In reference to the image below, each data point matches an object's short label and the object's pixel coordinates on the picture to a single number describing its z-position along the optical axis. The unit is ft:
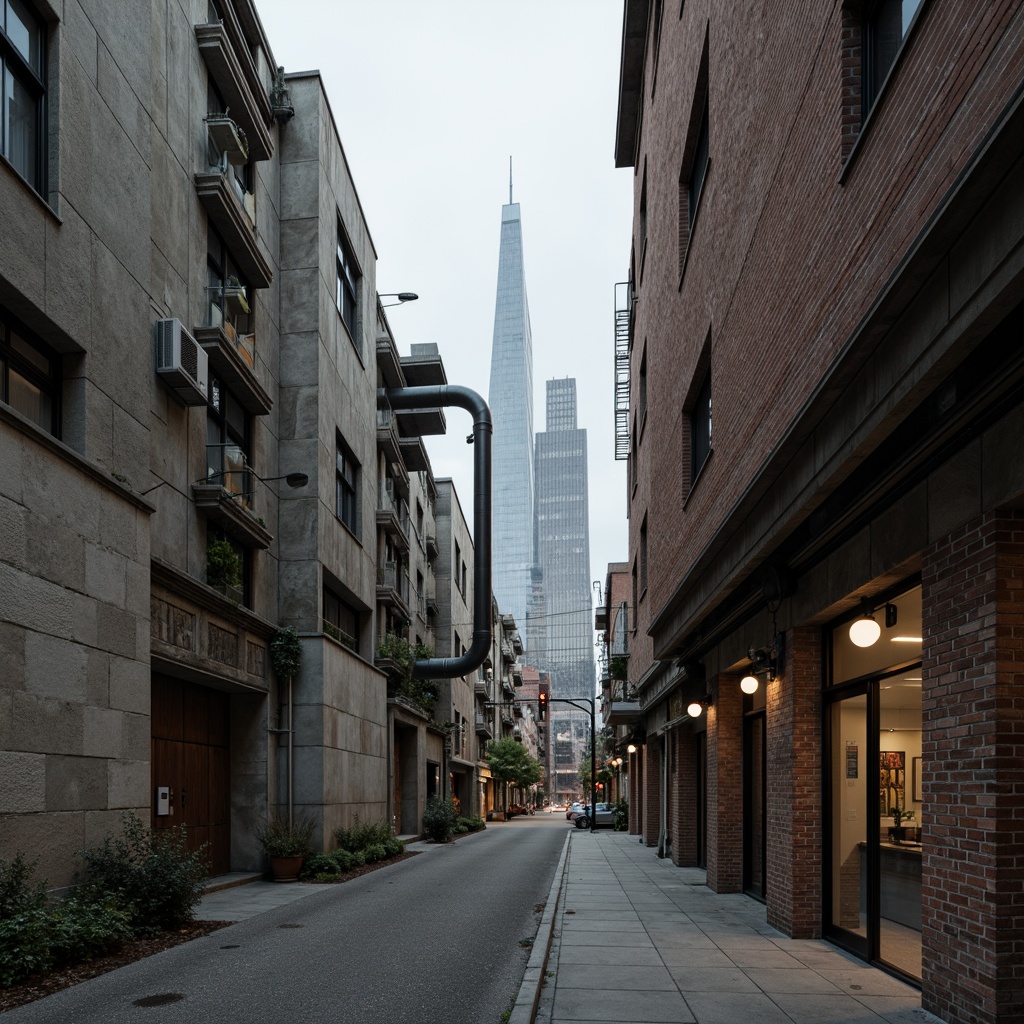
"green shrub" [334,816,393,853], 79.66
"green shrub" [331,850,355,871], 72.43
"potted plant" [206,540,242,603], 61.98
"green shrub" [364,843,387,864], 81.97
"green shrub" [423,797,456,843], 122.01
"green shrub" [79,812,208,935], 40.34
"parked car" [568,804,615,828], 172.55
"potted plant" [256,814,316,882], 67.10
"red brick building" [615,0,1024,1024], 19.83
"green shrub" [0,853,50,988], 31.37
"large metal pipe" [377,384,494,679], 112.98
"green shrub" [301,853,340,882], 69.00
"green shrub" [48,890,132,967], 34.19
